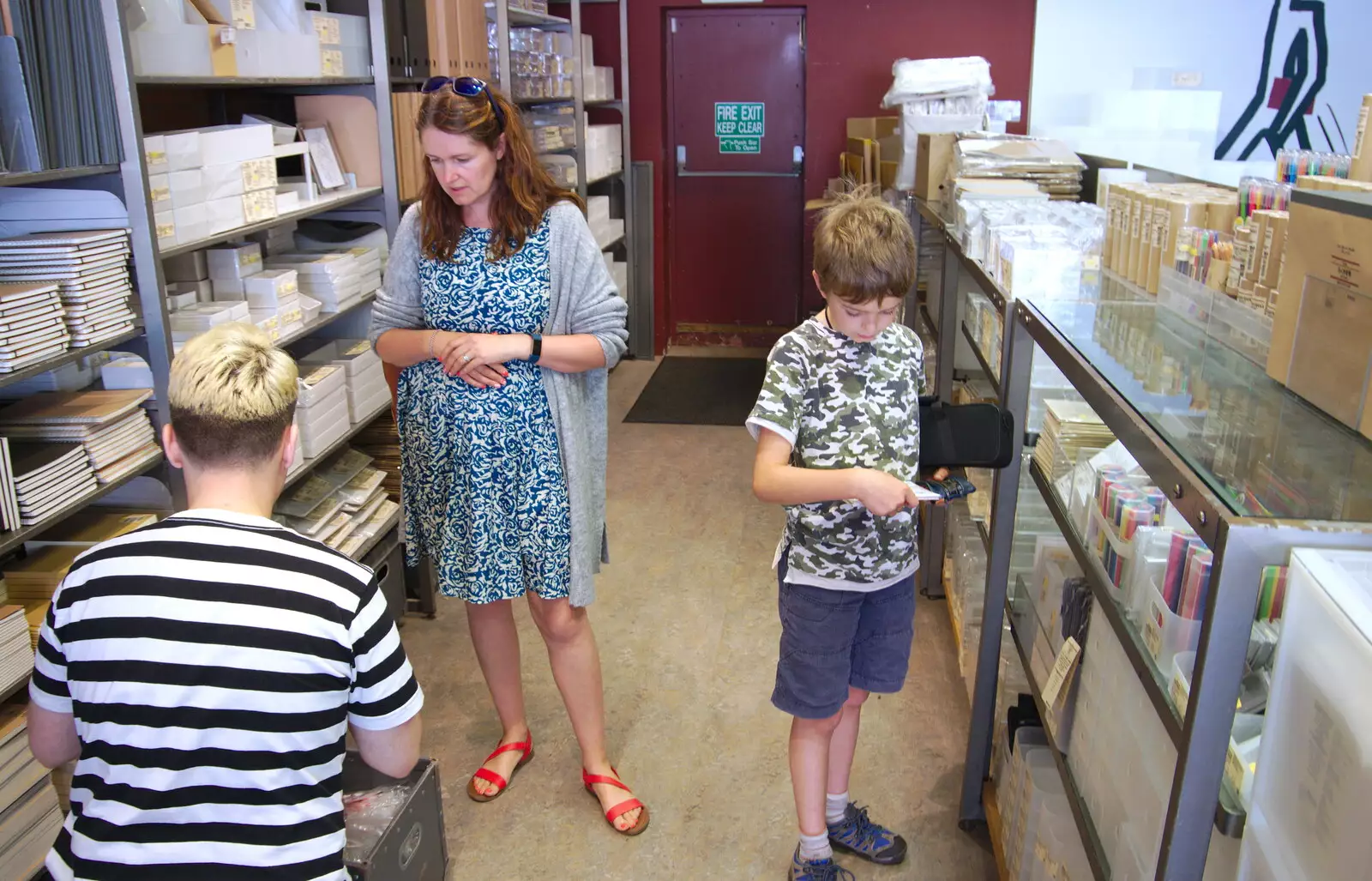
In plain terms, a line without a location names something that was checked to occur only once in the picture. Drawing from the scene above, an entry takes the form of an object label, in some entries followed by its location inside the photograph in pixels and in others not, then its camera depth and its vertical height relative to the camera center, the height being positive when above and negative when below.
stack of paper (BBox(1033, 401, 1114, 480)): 1.94 -0.55
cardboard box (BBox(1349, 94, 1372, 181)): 1.67 -0.03
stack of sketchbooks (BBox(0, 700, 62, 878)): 1.92 -1.22
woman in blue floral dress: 2.17 -0.48
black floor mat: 5.77 -1.49
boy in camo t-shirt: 1.74 -0.55
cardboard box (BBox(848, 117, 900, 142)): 5.34 +0.02
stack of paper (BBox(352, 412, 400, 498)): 3.57 -1.04
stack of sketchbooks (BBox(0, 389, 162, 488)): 2.12 -0.58
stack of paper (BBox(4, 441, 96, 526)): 1.96 -0.64
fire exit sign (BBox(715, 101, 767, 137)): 6.68 +0.08
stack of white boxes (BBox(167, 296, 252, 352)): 2.59 -0.45
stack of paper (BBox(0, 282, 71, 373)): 1.89 -0.34
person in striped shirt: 1.19 -0.60
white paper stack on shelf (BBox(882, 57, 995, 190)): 4.92 +0.21
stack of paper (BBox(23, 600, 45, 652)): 2.05 -0.91
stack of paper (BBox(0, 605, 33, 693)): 1.92 -0.92
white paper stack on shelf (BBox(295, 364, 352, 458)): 2.96 -0.77
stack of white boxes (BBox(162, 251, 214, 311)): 2.79 -0.38
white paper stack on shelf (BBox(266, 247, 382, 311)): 3.15 -0.42
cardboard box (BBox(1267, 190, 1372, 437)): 1.27 -0.22
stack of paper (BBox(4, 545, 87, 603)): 2.11 -0.86
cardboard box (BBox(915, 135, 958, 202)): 3.93 -0.11
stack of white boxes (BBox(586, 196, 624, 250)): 6.06 -0.51
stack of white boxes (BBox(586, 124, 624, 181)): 5.92 -0.11
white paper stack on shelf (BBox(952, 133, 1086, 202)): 3.49 -0.11
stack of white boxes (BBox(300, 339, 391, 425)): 3.27 -0.74
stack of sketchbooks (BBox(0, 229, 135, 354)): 2.03 -0.26
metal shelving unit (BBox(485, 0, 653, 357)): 4.50 +0.08
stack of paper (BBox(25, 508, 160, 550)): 2.25 -0.83
